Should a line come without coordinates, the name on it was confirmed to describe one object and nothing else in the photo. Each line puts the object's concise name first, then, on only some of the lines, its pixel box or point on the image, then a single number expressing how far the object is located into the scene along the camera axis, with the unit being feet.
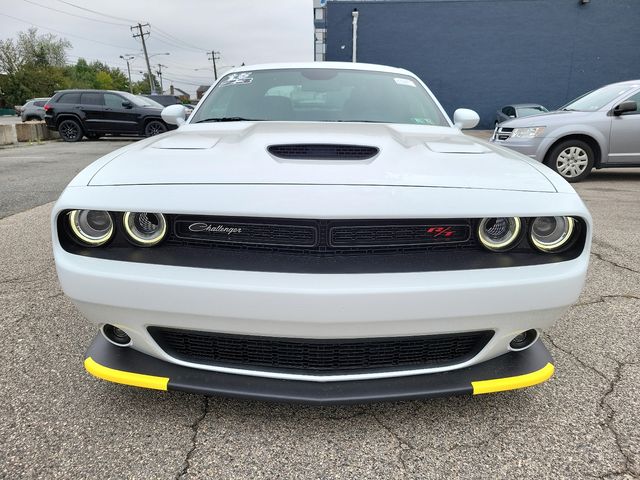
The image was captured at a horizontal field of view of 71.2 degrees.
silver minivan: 22.47
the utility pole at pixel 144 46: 164.04
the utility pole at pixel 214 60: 237.06
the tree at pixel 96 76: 262.43
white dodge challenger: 4.69
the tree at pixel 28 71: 188.44
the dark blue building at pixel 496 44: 63.57
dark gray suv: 45.16
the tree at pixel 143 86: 284.98
